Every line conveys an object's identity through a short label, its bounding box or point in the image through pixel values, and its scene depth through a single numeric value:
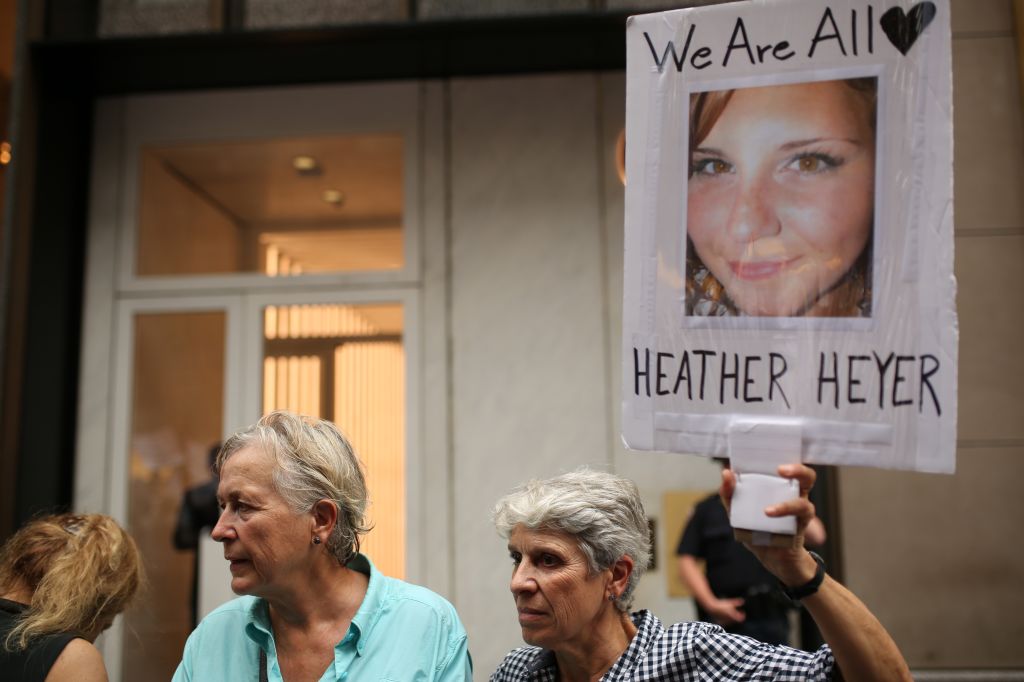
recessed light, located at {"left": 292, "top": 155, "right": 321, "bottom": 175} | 7.30
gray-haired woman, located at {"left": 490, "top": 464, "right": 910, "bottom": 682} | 2.46
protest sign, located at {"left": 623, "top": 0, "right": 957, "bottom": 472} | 2.01
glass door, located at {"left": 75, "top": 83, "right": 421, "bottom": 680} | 6.81
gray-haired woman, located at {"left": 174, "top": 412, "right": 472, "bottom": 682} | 2.63
